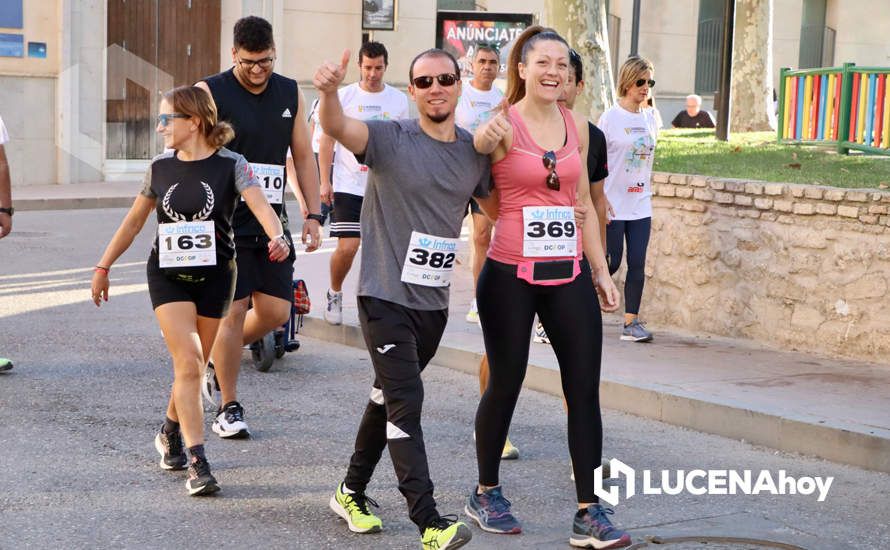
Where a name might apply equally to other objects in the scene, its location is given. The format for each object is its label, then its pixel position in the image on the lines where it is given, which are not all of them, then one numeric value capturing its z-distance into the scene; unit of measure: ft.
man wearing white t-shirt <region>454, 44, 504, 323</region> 31.40
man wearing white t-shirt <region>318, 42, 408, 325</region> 32.40
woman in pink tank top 17.85
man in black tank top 23.20
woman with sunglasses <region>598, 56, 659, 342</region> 30.99
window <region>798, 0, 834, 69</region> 113.91
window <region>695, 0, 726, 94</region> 107.86
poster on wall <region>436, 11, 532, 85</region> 86.38
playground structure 42.47
